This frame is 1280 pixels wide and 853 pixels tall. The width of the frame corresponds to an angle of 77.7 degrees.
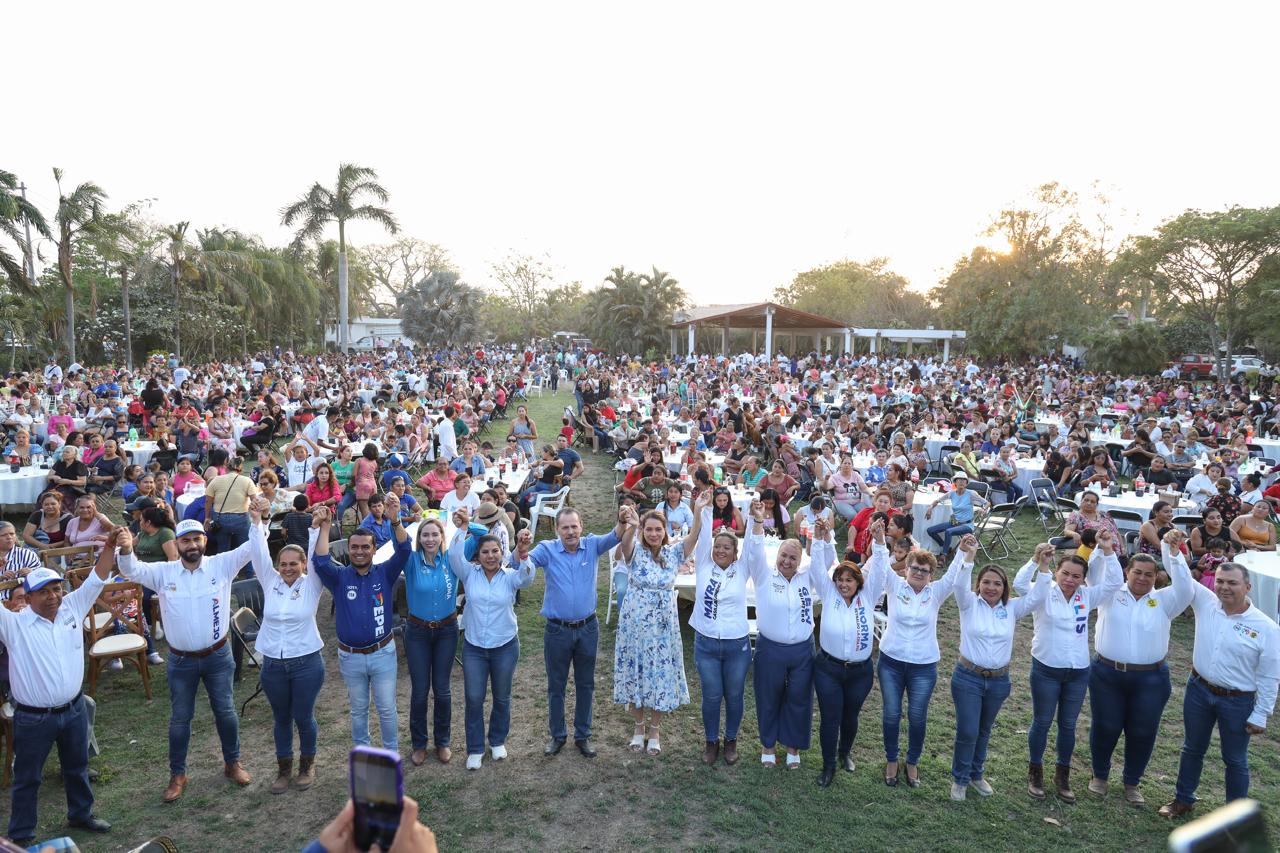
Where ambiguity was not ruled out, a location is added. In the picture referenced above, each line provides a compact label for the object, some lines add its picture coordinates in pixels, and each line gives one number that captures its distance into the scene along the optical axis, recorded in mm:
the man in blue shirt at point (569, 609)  5082
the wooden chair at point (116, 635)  5844
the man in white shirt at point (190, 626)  4605
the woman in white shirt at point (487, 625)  4934
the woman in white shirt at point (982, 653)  4668
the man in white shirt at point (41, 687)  4168
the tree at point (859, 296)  57031
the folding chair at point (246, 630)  5848
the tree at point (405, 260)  73125
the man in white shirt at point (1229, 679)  4379
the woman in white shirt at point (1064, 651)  4723
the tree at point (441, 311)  45594
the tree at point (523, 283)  63844
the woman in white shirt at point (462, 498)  8328
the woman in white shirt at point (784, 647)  4949
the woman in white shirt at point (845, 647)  4832
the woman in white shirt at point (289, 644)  4660
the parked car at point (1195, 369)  33719
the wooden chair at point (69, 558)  6094
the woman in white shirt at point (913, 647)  4754
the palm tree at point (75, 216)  23031
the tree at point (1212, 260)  25203
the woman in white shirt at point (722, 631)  5012
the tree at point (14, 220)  18659
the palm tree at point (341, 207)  35125
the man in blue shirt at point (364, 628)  4746
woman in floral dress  5164
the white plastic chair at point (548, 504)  10029
